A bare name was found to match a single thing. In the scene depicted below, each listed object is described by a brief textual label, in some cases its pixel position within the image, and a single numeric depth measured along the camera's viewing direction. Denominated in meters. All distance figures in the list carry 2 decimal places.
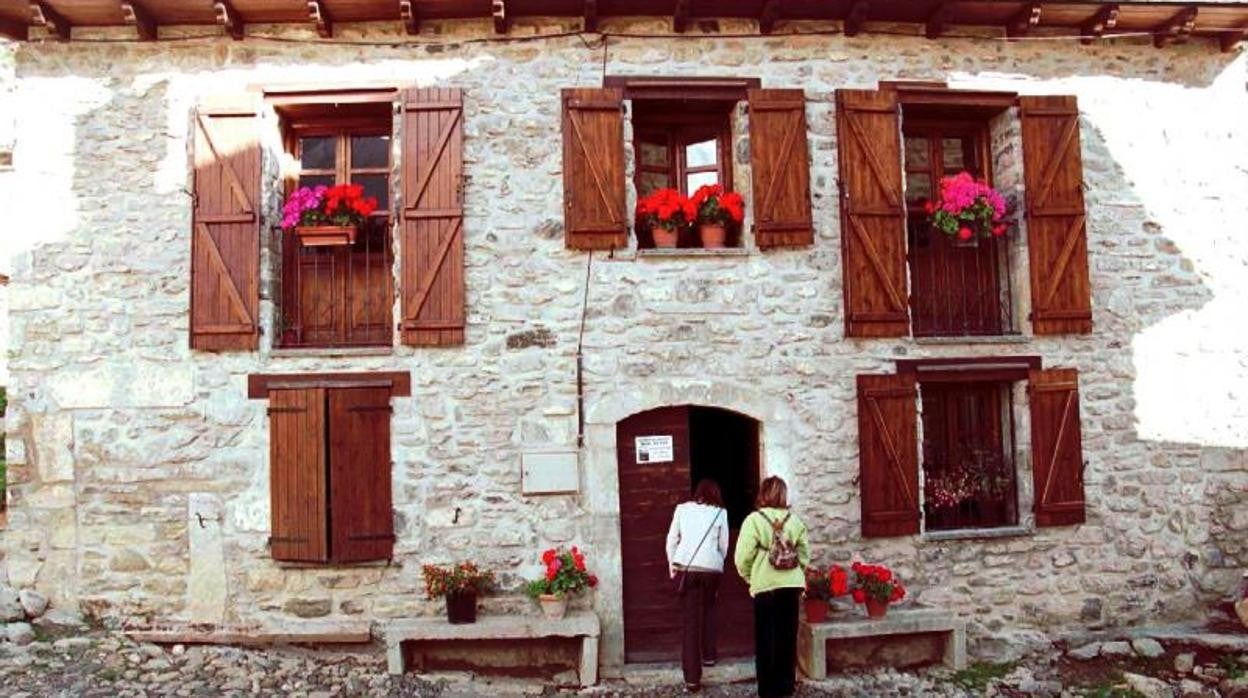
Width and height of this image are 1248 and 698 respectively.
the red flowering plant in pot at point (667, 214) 6.52
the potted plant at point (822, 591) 6.20
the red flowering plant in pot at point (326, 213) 6.38
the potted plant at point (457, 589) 6.02
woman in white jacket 5.75
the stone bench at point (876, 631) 6.07
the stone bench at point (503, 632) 5.90
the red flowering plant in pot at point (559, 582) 6.06
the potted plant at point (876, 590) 6.21
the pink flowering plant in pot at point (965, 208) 6.75
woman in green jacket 5.51
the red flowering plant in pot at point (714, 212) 6.61
